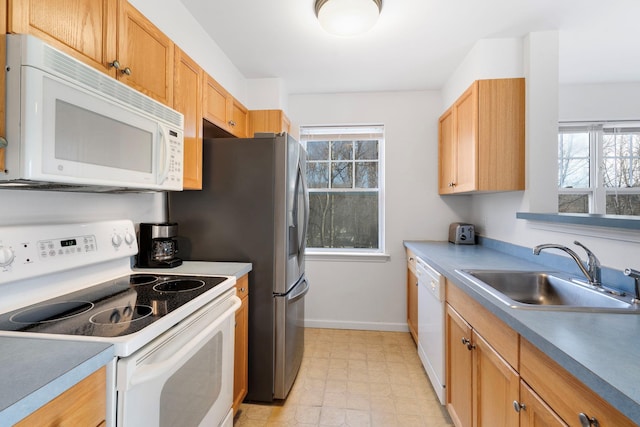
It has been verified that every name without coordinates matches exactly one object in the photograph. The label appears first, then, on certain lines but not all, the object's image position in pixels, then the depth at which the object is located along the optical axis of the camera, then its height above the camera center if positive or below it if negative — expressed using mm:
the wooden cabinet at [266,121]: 2781 +869
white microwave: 798 +277
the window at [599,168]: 2889 +464
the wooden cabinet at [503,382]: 704 -527
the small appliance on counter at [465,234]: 2707 -180
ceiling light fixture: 1646 +1138
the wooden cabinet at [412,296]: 2614 -750
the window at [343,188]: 3229 +283
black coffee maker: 1658 -185
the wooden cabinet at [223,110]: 1987 +794
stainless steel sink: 1162 -343
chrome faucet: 1290 -227
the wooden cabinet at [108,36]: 892 +648
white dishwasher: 1799 -737
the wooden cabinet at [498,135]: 2066 +556
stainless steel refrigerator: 1840 -89
